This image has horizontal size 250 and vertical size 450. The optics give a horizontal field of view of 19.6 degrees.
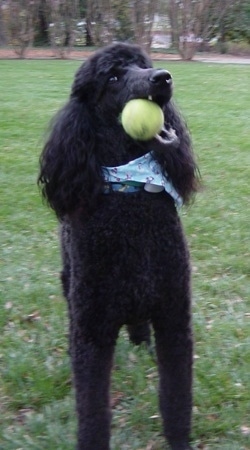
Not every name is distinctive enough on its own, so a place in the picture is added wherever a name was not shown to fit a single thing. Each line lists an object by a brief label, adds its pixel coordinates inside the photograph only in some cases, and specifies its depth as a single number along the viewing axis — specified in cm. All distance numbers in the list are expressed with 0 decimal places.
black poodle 254
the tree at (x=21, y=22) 1883
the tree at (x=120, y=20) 1866
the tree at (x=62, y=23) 1912
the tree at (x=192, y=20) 1894
